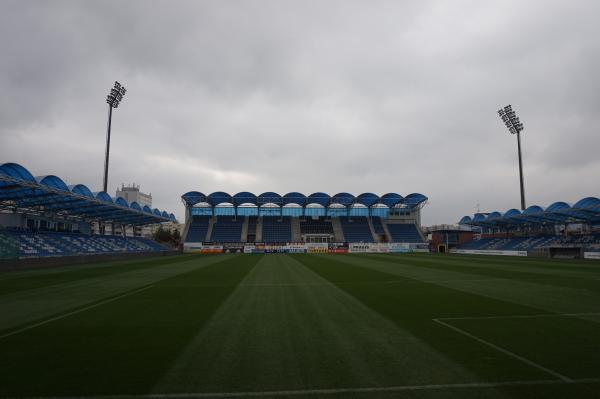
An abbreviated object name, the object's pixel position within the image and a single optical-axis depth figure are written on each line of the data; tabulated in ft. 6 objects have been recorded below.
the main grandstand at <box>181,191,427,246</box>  242.99
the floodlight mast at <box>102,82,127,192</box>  171.01
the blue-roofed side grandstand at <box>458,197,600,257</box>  142.31
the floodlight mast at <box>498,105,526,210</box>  207.41
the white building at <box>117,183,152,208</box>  516.73
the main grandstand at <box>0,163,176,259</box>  91.30
